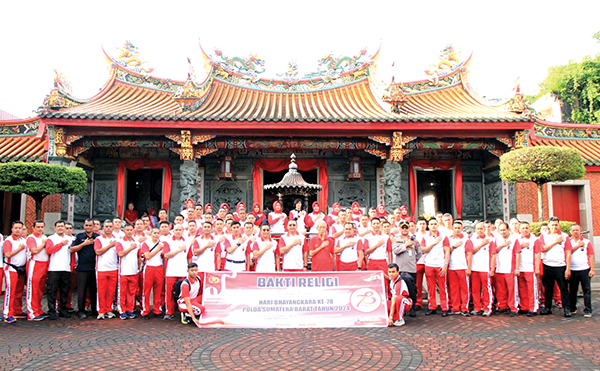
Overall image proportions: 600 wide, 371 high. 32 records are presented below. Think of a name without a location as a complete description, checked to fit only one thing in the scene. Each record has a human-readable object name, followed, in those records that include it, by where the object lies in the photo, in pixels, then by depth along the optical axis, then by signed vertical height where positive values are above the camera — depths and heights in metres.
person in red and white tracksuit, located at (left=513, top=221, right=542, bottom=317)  6.85 -0.83
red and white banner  5.98 -1.12
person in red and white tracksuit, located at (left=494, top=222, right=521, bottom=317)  6.91 -0.77
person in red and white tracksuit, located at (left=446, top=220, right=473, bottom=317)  6.85 -0.83
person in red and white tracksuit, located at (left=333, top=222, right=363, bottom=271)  7.11 -0.52
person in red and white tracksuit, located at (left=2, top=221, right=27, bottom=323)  6.47 -0.79
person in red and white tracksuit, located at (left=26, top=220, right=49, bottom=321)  6.50 -0.76
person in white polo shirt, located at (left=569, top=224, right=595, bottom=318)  6.70 -0.77
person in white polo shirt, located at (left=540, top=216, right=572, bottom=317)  6.80 -0.68
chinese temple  11.42 +2.31
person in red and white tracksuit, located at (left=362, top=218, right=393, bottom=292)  7.06 -0.49
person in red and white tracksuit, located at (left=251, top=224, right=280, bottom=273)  6.86 -0.49
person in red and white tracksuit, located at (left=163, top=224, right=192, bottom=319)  6.61 -0.65
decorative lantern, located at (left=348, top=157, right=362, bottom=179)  13.16 +1.52
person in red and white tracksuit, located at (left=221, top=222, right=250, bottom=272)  6.93 -0.49
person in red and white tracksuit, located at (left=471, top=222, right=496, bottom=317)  6.86 -0.80
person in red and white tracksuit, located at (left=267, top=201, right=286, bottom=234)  9.05 -0.01
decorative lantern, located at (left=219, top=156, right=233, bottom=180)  12.95 +1.51
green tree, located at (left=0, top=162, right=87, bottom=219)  8.23 +0.82
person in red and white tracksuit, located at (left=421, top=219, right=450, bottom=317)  6.88 -0.69
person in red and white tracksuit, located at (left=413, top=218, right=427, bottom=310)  7.18 -0.71
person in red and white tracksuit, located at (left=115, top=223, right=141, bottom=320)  6.62 -0.79
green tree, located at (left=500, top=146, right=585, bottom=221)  8.88 +1.12
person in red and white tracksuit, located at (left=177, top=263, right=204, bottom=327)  6.02 -1.09
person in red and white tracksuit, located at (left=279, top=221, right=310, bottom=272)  7.06 -0.50
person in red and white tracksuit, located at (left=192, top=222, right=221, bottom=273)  6.83 -0.50
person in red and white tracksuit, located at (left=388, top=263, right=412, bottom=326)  6.02 -1.10
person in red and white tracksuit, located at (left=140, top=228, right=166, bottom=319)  6.61 -0.80
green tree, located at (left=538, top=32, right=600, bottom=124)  20.44 +6.40
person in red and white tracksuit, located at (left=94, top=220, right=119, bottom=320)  6.59 -0.76
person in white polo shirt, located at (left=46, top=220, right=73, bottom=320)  6.59 -0.75
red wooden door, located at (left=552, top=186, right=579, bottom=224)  13.42 +0.54
